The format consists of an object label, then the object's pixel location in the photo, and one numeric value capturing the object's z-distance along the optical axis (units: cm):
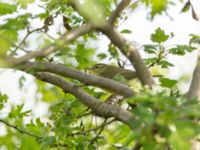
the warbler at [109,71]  517
